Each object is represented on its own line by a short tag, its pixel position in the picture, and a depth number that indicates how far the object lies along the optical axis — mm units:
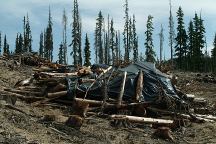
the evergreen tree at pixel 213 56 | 73875
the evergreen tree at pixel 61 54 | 90350
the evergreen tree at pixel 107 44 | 84669
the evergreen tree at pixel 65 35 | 78269
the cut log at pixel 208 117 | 16078
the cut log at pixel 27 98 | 15936
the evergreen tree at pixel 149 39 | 75981
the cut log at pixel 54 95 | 16197
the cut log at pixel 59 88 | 16672
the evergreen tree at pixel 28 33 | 81188
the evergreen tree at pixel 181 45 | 66219
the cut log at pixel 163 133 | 13250
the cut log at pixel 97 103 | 15375
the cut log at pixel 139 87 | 15945
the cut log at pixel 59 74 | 19031
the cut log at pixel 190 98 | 17703
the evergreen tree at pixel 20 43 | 85350
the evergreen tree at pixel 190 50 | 65750
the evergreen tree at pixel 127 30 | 70562
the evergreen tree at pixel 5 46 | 93812
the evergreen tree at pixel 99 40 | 83750
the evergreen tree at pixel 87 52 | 74512
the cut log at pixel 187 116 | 15680
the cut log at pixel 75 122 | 13164
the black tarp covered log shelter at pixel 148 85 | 16266
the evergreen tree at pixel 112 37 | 86250
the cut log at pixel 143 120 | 14344
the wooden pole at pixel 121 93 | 15515
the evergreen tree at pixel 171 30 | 73375
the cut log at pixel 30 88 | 17250
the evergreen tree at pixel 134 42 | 78250
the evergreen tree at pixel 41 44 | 94000
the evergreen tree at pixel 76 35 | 66938
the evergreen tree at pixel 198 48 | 64938
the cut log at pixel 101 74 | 16212
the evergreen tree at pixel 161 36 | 83319
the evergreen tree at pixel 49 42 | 81738
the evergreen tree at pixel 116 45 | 89369
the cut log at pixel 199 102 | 17859
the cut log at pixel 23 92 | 16516
